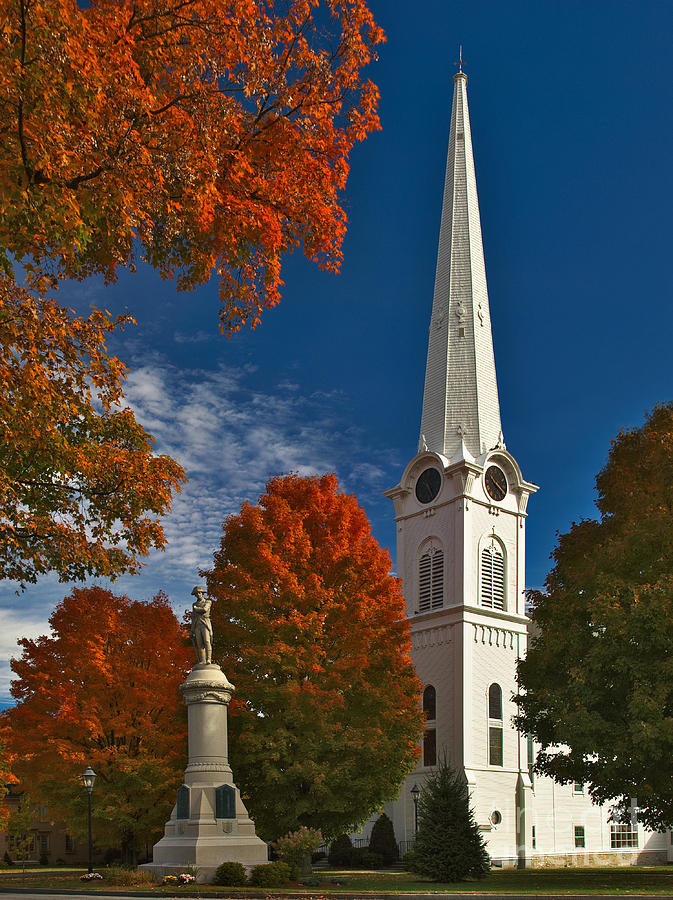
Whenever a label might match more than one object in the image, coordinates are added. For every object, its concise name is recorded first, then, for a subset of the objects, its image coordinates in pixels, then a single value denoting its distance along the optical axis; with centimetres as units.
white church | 4600
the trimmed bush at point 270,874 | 2006
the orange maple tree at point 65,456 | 885
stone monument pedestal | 2183
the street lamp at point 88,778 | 2520
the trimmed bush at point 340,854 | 3900
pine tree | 2383
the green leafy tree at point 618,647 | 2039
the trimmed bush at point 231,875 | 1997
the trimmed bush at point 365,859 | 3850
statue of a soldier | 2506
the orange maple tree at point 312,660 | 2617
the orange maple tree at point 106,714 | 2833
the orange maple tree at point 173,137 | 754
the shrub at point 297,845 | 2203
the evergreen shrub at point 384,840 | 4141
